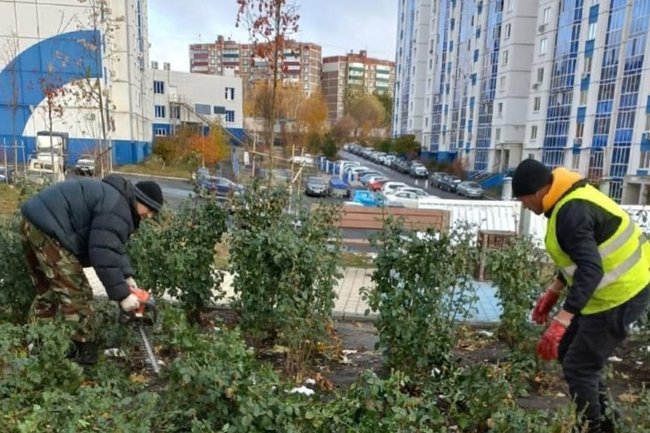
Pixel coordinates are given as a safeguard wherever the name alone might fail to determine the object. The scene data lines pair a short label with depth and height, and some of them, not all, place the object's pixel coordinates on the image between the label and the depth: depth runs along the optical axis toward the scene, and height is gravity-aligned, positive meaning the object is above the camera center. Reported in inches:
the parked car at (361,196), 800.6 -85.8
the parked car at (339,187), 1132.4 -101.8
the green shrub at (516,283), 147.7 -40.4
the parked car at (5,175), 652.4 -61.7
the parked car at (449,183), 1475.1 -102.7
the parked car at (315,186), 1051.3 -91.5
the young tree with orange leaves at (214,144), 1181.1 -11.9
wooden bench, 304.3 -42.9
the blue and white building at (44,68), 1088.2 +148.3
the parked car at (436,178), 1590.4 -97.7
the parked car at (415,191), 1129.6 -98.5
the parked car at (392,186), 1127.6 -94.0
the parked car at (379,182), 1278.1 -96.2
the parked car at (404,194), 1049.7 -99.8
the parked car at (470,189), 1350.9 -108.7
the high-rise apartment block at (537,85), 1083.3 +190.3
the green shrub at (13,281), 146.5 -44.2
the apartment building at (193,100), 1801.2 +144.9
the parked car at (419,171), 1769.2 -84.4
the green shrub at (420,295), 130.9 -40.3
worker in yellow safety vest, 97.0 -22.8
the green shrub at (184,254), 159.5 -37.4
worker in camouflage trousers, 118.0 -25.4
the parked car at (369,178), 1408.3 -94.5
